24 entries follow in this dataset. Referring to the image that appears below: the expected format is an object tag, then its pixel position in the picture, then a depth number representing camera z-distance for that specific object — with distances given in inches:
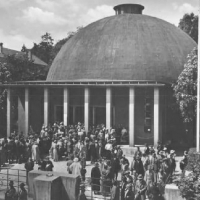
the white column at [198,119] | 618.5
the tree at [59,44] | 2178.2
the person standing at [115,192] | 431.2
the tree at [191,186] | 354.3
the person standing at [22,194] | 420.8
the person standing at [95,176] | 517.3
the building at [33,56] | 2637.8
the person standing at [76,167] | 543.7
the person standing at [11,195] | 426.0
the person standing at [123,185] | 441.6
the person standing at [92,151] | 741.3
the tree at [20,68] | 1390.3
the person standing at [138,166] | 571.2
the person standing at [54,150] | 768.9
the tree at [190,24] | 1692.9
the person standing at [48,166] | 533.6
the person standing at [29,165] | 573.9
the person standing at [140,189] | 437.7
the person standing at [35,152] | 741.3
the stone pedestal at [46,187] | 416.2
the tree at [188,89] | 871.7
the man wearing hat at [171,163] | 577.0
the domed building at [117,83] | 997.2
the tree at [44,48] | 2760.8
